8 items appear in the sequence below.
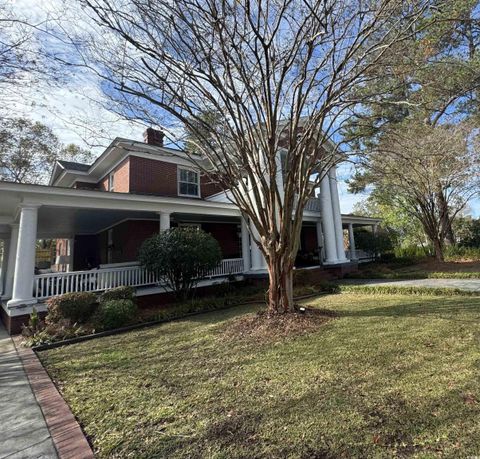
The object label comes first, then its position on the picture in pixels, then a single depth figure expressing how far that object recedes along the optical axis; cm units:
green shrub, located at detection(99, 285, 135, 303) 802
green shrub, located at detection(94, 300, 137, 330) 717
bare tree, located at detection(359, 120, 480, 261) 1377
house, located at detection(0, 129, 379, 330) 799
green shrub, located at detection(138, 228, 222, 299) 901
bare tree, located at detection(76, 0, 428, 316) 546
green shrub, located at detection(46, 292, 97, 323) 710
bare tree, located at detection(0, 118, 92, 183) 2116
